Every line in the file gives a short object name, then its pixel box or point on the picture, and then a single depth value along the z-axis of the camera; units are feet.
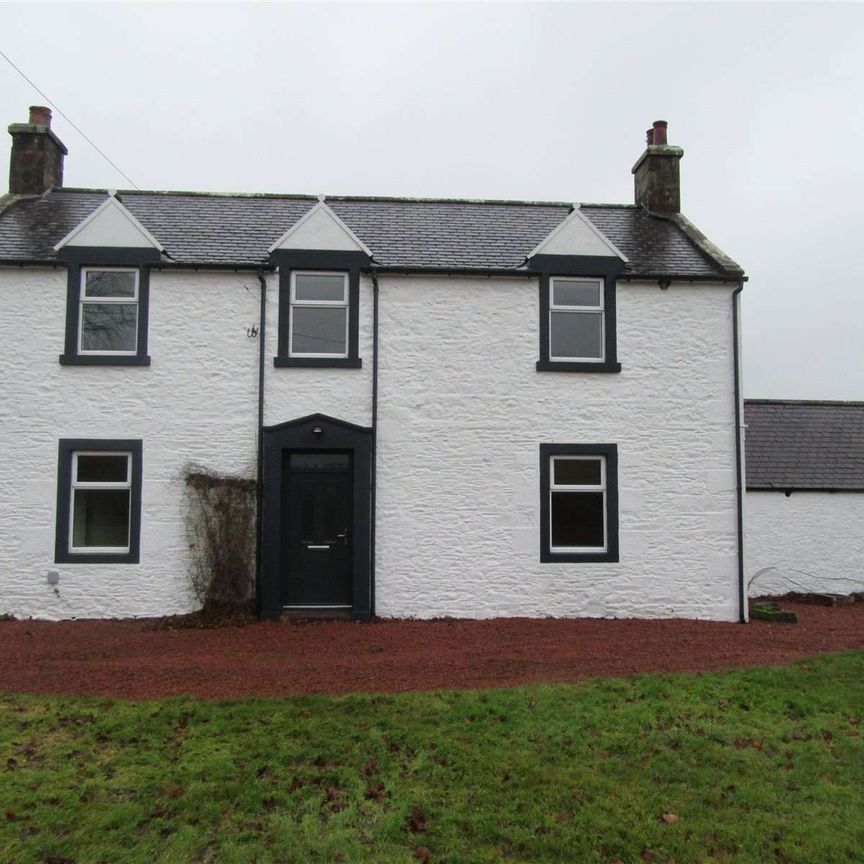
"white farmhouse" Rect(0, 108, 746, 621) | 39.70
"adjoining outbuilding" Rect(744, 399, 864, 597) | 51.65
